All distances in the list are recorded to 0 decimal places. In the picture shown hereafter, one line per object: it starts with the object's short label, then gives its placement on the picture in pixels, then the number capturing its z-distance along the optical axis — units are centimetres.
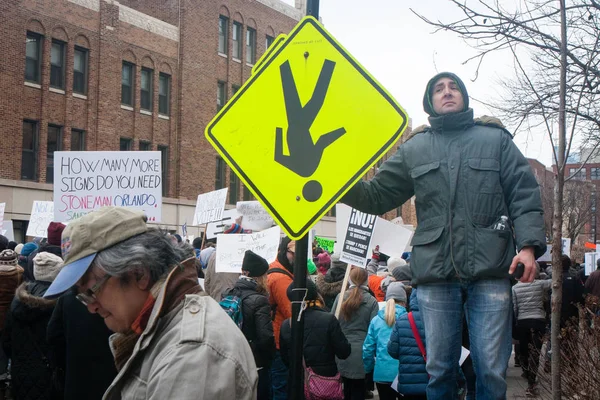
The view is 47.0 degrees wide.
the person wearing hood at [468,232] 336
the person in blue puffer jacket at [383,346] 741
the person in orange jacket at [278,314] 786
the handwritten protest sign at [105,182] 977
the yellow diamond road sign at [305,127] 328
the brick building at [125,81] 2628
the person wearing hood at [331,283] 935
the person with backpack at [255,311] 702
